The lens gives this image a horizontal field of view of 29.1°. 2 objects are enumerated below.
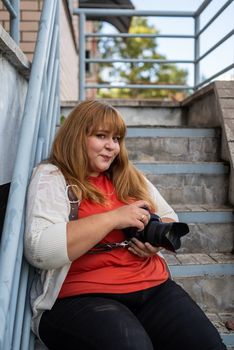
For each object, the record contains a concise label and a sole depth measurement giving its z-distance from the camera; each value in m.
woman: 1.45
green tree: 22.75
